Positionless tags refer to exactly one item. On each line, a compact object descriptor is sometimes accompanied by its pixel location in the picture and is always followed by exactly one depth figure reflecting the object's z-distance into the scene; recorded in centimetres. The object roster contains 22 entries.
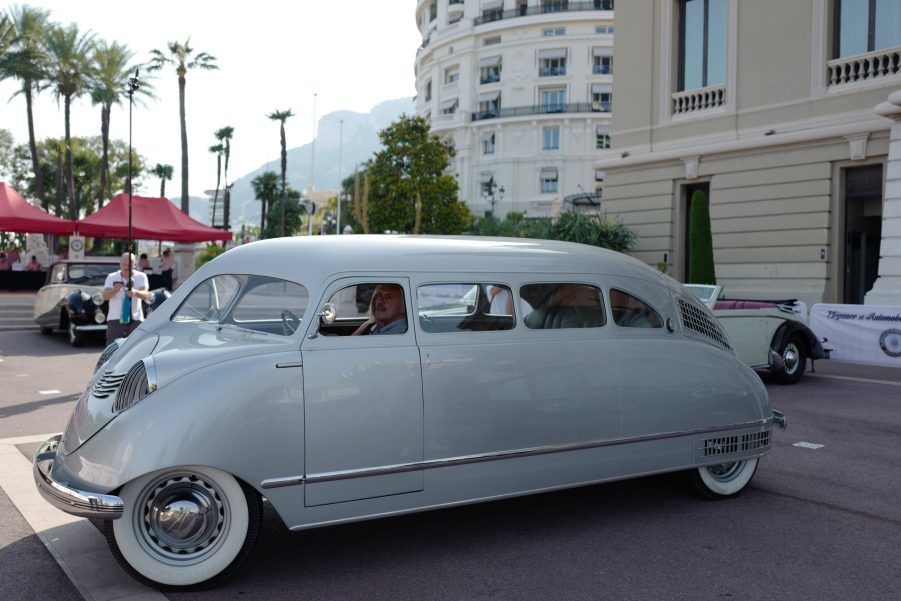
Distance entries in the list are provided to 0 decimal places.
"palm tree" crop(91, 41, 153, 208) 4162
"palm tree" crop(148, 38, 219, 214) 4356
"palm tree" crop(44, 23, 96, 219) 3988
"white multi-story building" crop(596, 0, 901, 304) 1739
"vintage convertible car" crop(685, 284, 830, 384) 1166
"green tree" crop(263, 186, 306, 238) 7225
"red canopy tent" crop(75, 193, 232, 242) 2359
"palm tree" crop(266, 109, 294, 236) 5919
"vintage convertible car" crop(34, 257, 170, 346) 1552
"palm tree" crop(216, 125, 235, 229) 8088
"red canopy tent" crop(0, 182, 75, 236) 2381
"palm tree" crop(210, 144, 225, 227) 8150
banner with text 1342
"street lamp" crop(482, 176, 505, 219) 6669
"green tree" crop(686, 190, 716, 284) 1956
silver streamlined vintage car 386
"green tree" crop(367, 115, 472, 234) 4088
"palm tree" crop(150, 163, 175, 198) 8275
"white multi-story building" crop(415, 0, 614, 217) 6706
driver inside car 444
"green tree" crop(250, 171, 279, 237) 7275
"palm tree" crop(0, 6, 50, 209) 3741
